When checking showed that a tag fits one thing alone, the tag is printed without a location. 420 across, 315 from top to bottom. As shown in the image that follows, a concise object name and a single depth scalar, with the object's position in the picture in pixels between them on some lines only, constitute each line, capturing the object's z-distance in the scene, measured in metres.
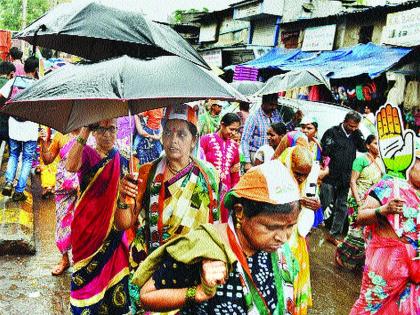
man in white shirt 7.32
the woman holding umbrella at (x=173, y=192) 3.34
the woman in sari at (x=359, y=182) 6.66
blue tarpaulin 12.75
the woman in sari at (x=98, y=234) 3.81
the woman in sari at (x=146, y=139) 7.93
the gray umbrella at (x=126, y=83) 2.68
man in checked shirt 7.05
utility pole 26.72
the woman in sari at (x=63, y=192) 5.26
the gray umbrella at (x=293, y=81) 8.41
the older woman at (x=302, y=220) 3.90
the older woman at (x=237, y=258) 1.82
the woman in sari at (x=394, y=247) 3.40
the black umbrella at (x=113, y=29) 3.15
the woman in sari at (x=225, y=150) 5.86
